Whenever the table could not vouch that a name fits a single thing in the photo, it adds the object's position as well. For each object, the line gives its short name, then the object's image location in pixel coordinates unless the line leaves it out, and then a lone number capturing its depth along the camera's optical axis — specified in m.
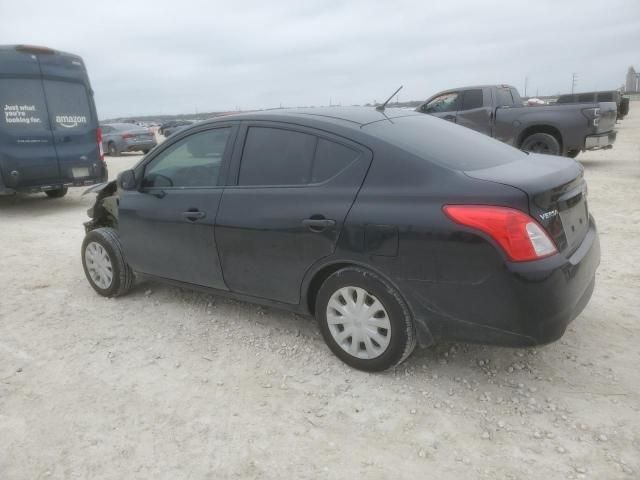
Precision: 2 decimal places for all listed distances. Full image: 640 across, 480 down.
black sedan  2.49
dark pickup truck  10.25
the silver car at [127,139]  20.78
